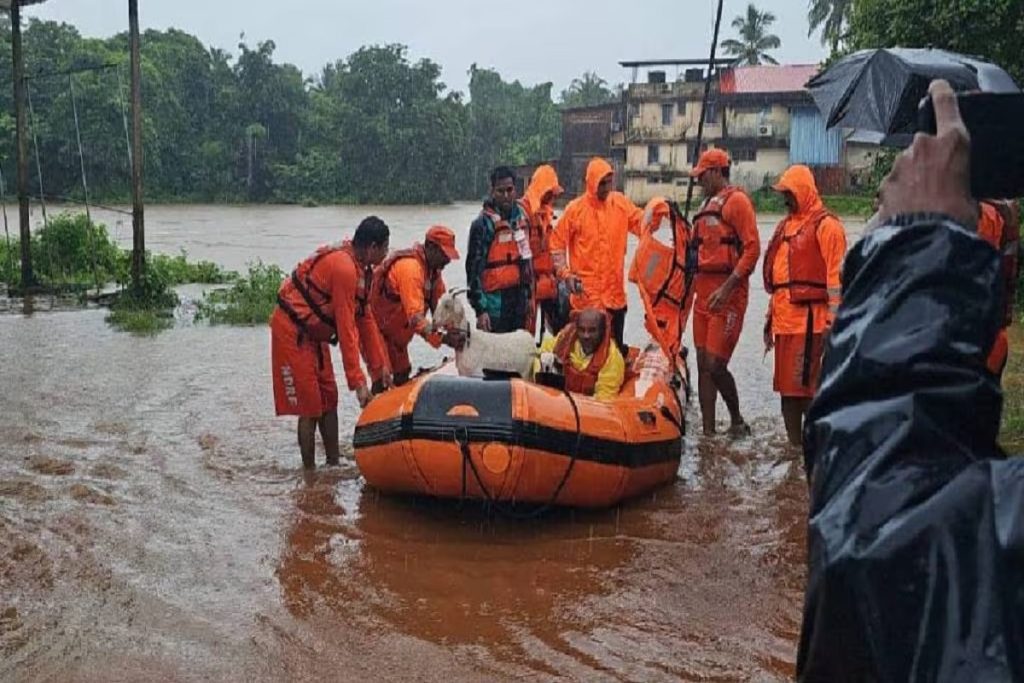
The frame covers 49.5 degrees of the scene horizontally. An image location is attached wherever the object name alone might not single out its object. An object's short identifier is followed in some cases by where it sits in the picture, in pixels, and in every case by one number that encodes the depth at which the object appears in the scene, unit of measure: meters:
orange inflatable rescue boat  5.24
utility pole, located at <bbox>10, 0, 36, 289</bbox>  13.94
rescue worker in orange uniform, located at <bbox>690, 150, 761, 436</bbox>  6.95
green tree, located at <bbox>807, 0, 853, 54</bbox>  40.56
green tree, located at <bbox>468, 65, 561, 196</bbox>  52.97
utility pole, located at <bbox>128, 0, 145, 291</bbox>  12.83
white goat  5.94
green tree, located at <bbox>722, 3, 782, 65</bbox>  48.09
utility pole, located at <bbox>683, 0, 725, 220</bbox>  8.53
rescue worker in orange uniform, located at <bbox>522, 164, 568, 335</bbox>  7.96
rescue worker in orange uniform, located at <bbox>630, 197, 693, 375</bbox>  7.38
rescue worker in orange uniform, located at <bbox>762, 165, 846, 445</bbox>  6.20
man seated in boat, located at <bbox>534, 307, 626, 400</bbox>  6.16
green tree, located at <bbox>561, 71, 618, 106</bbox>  69.62
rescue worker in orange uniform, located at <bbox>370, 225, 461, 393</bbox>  6.42
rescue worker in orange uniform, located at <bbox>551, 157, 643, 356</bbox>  7.85
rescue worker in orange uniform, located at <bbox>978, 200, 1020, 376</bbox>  4.94
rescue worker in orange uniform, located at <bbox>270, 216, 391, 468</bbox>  6.02
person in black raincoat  0.85
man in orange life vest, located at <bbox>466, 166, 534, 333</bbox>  7.41
